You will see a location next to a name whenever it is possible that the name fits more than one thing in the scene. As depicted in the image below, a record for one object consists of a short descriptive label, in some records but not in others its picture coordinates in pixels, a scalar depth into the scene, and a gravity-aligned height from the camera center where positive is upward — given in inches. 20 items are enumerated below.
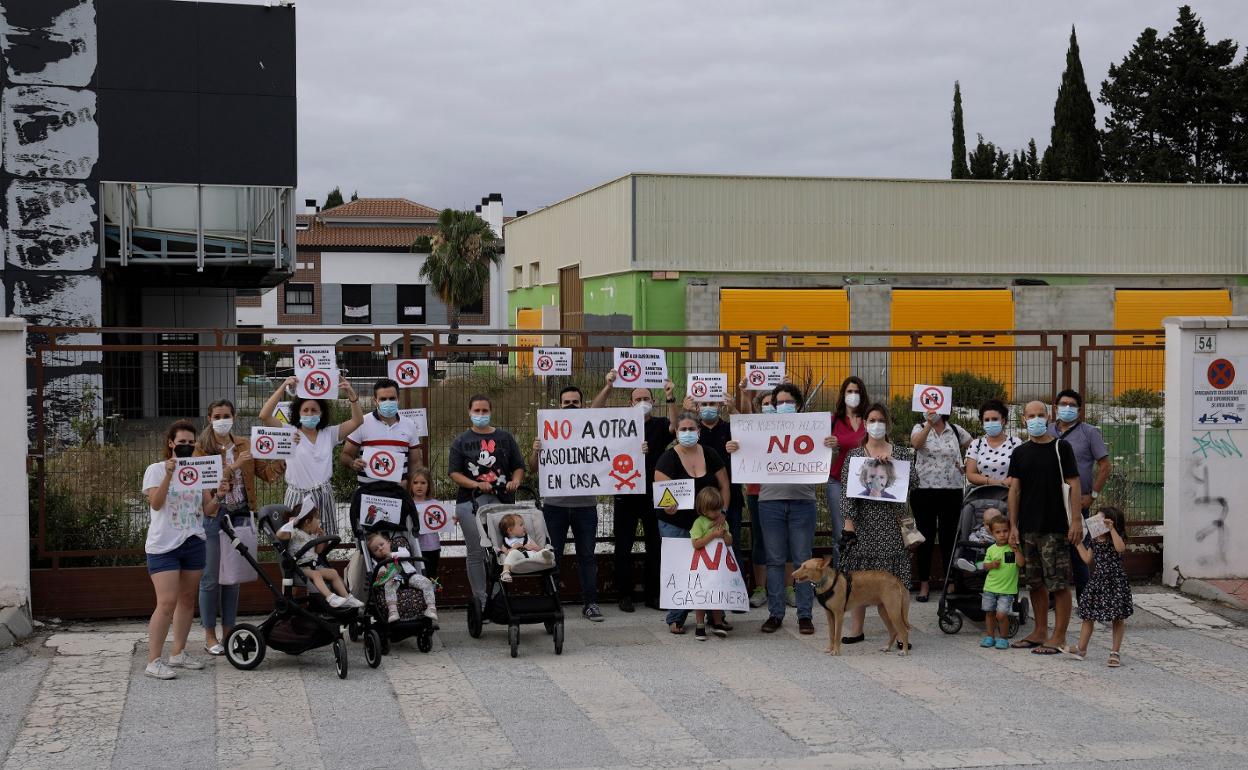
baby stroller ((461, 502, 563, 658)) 376.5 -71.5
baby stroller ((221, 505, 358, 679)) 351.6 -73.3
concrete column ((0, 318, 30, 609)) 398.6 -38.8
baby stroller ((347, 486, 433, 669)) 360.2 -71.6
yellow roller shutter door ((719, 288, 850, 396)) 1502.2 +55.6
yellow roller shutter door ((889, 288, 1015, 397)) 1533.0 +55.6
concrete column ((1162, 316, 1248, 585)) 467.2 -36.3
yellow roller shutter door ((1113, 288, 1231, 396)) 1585.9 +62.9
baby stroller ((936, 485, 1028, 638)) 406.6 -70.8
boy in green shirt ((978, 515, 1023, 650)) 381.4 -66.0
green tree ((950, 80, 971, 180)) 2635.3 +430.1
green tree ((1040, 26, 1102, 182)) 2317.5 +406.5
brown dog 374.0 -69.7
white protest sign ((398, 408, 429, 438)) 422.6 -20.4
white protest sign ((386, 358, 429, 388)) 430.3 -5.0
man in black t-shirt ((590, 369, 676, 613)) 438.6 -54.5
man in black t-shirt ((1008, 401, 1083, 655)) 374.3 -46.3
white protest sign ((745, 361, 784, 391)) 450.6 -6.4
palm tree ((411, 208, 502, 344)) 2689.5 +210.8
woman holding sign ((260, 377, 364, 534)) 386.9 -27.6
